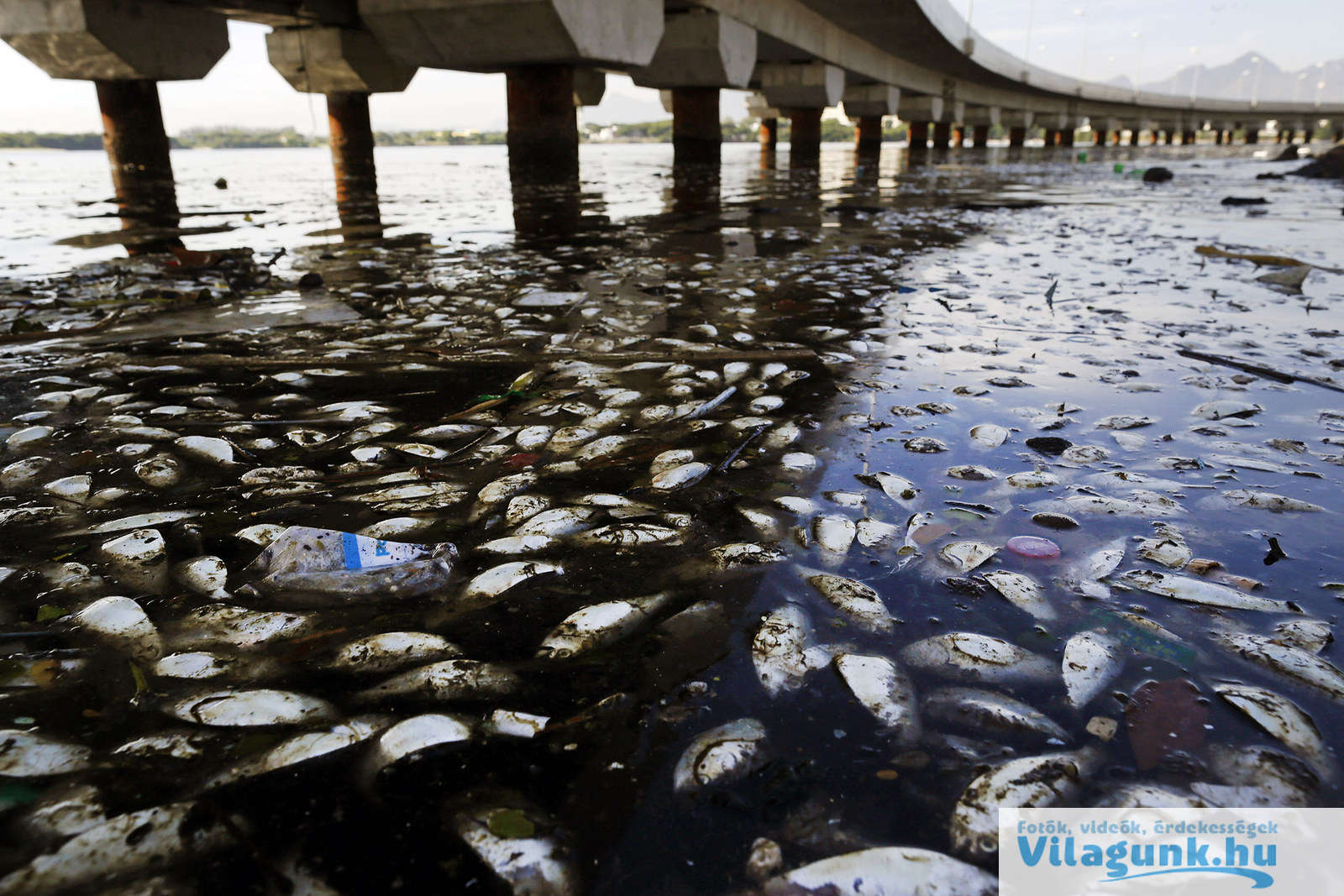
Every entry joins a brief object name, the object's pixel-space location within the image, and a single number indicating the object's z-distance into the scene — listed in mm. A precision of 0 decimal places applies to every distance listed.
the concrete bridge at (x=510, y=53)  11594
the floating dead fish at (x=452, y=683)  1347
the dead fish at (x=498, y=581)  1640
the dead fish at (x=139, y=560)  1686
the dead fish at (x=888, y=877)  993
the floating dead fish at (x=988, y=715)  1273
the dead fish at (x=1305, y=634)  1453
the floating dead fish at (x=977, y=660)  1403
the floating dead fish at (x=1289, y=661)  1354
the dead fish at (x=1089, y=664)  1363
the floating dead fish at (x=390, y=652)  1424
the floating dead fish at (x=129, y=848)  998
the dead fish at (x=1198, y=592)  1582
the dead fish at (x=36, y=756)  1167
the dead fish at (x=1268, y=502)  1985
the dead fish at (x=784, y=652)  1399
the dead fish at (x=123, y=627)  1460
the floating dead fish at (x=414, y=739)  1194
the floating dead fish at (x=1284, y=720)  1201
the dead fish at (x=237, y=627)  1492
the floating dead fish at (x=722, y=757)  1172
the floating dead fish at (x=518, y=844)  1013
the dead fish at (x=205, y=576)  1652
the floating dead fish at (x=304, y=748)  1174
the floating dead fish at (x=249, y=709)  1279
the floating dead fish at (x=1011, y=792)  1079
